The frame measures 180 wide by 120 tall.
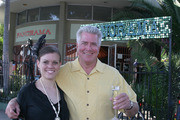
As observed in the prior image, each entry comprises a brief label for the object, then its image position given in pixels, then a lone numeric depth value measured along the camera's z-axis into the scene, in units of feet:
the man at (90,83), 6.20
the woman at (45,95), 5.72
